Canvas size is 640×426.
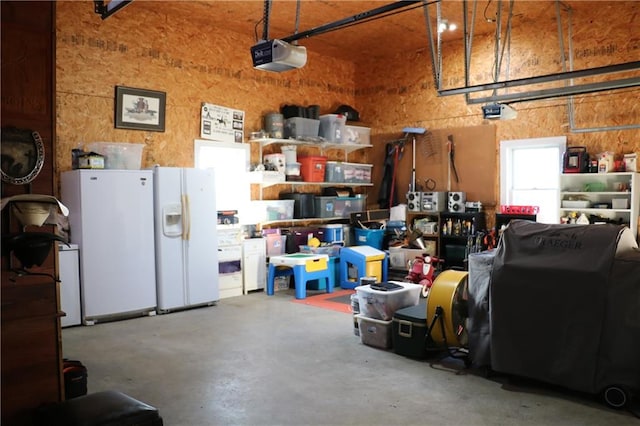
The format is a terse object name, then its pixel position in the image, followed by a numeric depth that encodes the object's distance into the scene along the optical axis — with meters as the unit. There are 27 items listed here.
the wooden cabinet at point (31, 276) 2.73
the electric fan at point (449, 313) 4.59
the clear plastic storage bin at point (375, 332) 5.10
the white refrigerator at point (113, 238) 5.99
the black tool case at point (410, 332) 4.74
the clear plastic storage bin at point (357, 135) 9.28
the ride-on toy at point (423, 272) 7.52
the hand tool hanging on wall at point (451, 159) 8.73
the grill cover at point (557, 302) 3.68
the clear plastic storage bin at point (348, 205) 9.01
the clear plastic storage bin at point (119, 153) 6.41
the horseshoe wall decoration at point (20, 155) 2.72
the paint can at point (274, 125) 8.31
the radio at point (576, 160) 7.04
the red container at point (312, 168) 8.68
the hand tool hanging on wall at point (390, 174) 9.49
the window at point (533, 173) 7.76
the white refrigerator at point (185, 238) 6.57
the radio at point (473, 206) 8.21
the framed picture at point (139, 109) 6.83
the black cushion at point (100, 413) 2.54
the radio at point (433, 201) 8.52
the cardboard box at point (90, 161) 6.07
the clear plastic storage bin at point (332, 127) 8.94
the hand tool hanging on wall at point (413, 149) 9.02
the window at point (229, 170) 7.84
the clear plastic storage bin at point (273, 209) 8.17
